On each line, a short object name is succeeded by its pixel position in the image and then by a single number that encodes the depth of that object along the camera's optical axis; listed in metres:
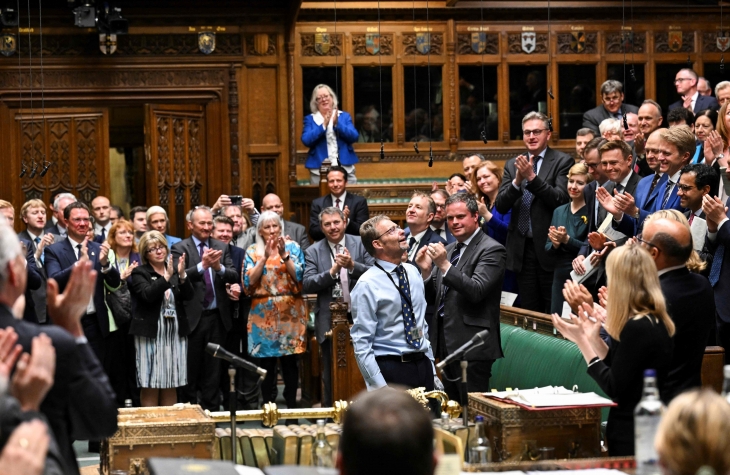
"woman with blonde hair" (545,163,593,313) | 8.75
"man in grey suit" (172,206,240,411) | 9.23
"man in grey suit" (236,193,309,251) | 10.77
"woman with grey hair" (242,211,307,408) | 9.22
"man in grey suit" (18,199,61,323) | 9.18
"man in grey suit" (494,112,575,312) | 9.23
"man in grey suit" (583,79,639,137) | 12.02
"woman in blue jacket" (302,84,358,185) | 12.46
